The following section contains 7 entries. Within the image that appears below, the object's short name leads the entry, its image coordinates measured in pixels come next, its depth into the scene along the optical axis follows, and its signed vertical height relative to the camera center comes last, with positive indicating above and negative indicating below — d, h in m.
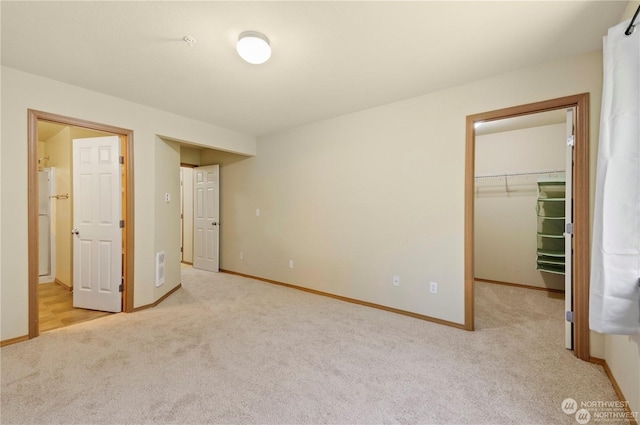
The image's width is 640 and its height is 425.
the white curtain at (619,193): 1.39 +0.10
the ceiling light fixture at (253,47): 1.88 +1.15
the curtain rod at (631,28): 1.36 +0.94
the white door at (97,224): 3.21 -0.17
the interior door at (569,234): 2.29 -0.19
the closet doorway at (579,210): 2.18 +0.01
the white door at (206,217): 5.24 -0.13
